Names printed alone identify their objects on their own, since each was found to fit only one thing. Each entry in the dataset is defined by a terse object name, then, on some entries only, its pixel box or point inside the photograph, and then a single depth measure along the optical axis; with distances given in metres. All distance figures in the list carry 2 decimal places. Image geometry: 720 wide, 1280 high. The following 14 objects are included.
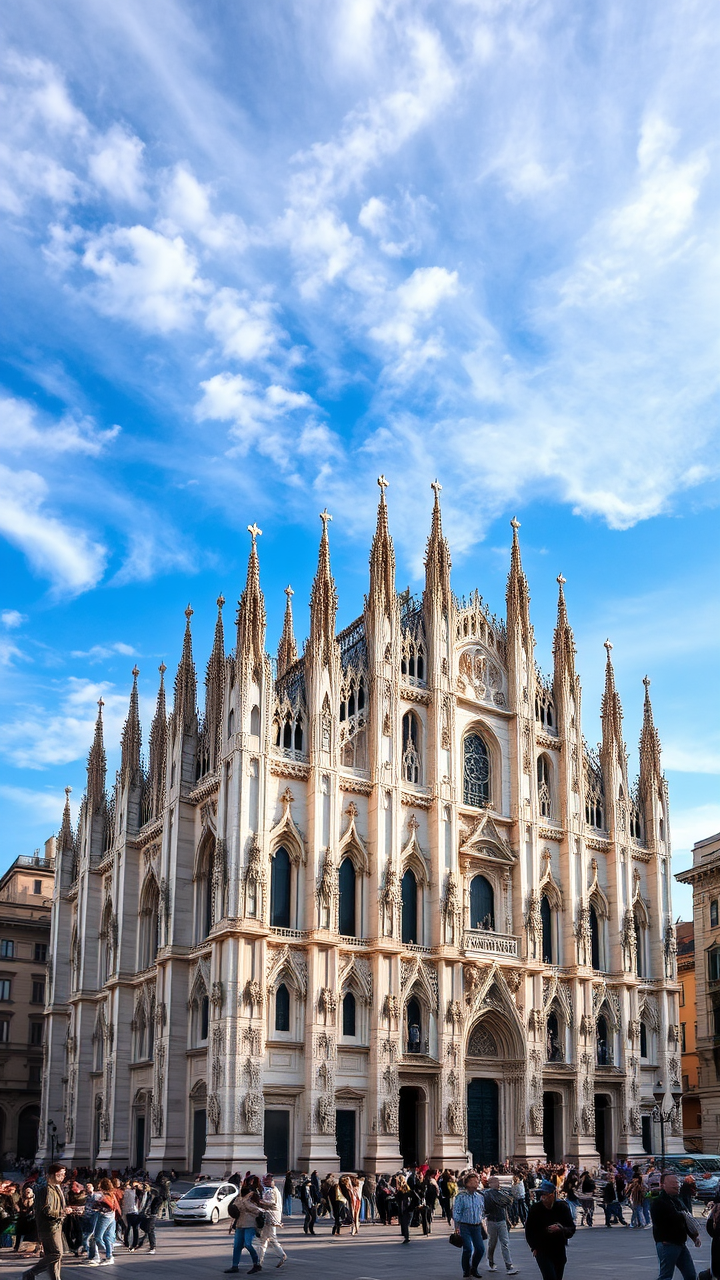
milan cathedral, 46.91
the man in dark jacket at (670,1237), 14.83
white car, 36.19
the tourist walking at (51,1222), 16.92
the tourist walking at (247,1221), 23.58
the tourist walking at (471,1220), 21.80
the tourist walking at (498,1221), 24.00
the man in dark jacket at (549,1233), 14.70
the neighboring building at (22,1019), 80.88
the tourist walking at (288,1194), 40.90
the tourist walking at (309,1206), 34.72
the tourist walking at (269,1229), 24.19
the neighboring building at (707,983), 64.94
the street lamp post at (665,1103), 56.75
